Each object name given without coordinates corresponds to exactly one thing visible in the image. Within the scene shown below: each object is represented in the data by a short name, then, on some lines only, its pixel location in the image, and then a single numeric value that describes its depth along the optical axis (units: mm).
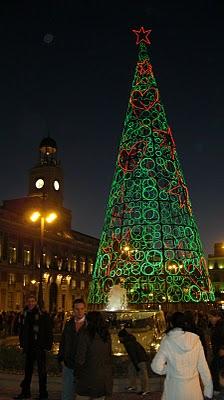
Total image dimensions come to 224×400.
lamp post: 20530
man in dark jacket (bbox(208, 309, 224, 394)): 9289
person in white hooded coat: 4680
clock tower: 70438
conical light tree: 22719
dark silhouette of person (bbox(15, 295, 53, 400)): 8992
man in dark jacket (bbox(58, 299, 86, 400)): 6910
